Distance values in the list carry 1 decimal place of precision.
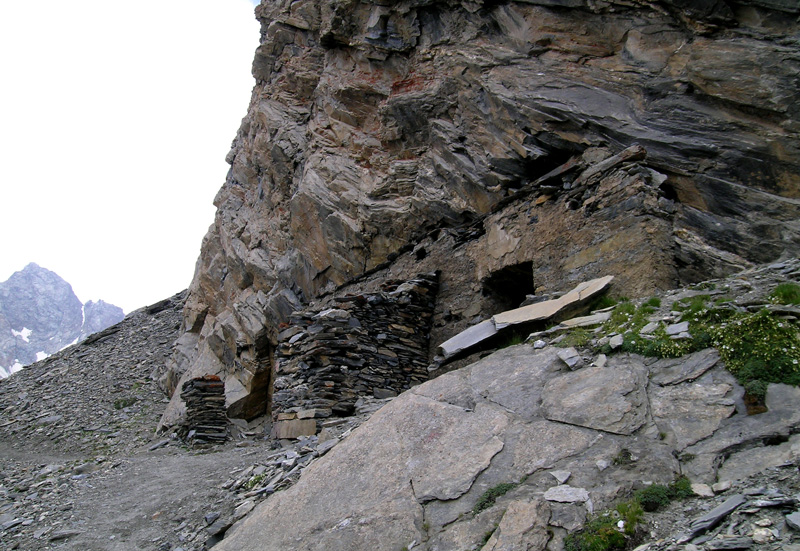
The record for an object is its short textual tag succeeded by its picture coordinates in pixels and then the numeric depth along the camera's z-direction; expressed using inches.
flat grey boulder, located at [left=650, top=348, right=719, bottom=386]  196.3
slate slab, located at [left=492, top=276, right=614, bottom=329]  315.4
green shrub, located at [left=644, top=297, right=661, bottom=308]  267.1
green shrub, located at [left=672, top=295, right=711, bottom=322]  230.7
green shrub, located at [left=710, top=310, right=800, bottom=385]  175.0
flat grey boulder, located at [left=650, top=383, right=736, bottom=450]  171.5
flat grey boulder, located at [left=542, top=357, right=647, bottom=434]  191.5
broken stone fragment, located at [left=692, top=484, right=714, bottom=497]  146.1
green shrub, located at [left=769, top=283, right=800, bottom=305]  212.2
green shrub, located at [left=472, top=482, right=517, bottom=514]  176.7
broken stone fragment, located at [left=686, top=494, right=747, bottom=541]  130.1
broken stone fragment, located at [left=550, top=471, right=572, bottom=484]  171.3
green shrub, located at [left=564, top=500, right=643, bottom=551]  138.9
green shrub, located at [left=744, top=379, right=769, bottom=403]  170.6
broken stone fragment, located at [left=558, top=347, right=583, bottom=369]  236.1
